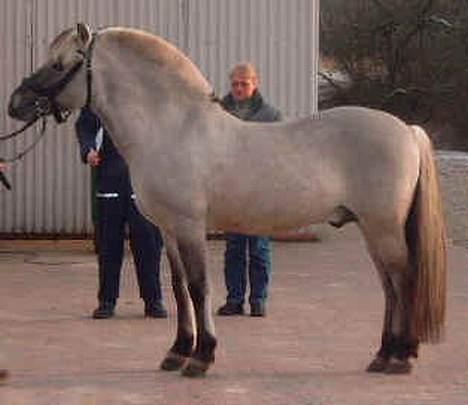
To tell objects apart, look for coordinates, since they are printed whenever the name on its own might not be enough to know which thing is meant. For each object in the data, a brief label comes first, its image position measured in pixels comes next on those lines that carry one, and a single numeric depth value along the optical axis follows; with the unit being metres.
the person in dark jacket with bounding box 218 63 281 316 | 9.05
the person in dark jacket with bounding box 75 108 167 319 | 8.98
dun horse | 6.95
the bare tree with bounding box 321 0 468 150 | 31.33
